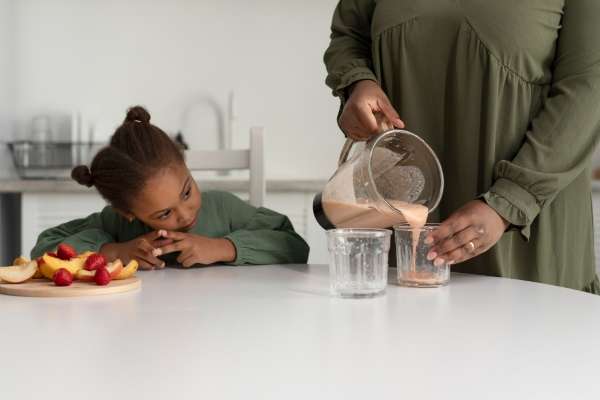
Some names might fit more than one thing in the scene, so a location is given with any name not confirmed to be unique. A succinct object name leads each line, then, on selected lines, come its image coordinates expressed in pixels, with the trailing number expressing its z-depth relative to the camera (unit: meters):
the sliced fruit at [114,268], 1.12
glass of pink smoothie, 1.10
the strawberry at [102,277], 1.08
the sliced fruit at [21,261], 1.19
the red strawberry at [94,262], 1.11
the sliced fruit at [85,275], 1.11
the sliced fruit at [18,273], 1.10
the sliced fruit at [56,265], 1.12
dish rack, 3.14
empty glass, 1.02
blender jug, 1.11
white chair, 1.84
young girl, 1.38
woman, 1.18
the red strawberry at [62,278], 1.08
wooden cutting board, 1.04
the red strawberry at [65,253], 1.15
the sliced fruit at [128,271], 1.14
